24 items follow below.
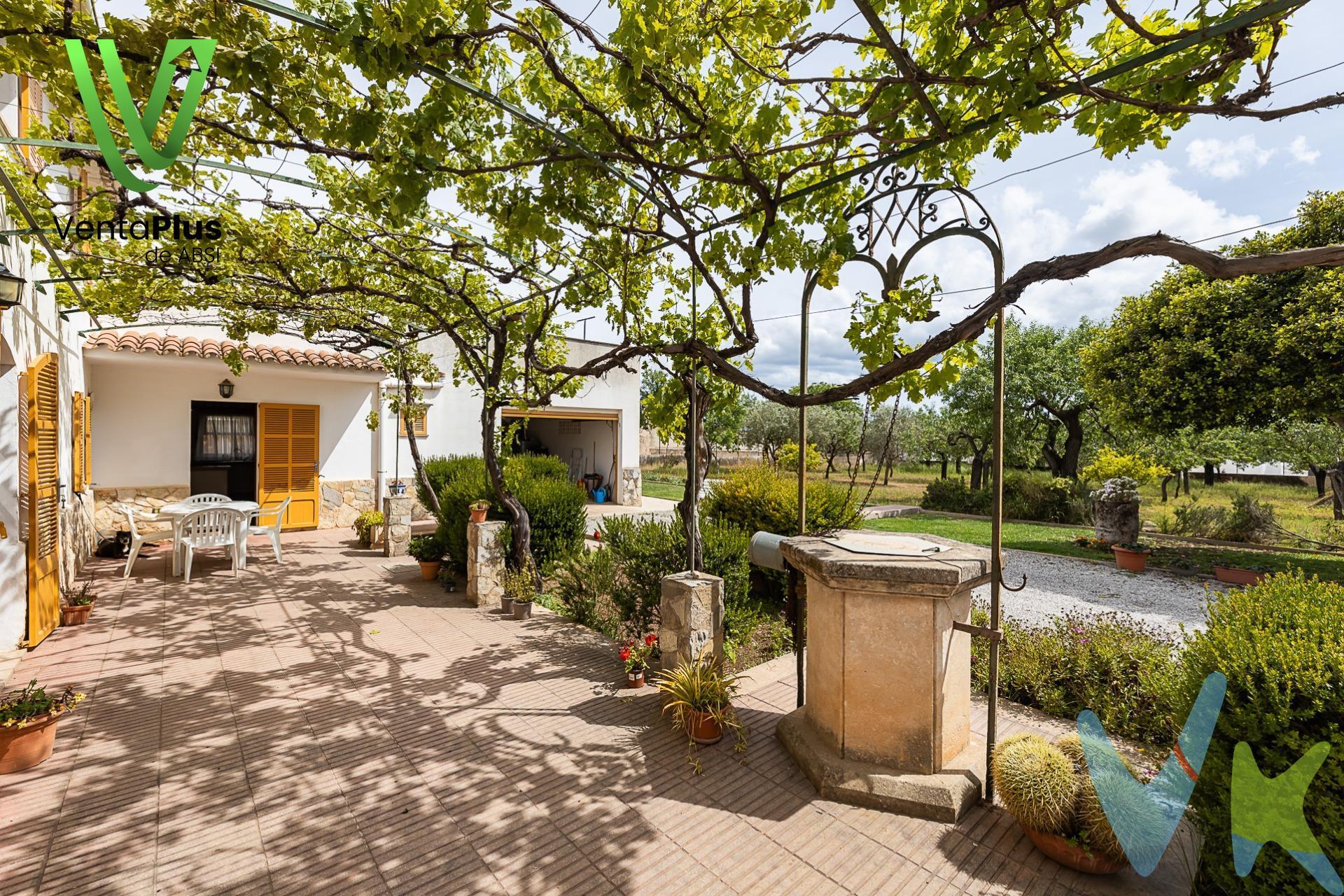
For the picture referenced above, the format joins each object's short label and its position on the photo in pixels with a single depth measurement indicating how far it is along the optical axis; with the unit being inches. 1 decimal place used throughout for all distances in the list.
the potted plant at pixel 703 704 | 139.7
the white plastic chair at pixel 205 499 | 321.1
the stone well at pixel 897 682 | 113.3
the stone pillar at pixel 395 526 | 352.2
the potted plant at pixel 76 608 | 213.0
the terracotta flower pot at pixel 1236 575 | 316.5
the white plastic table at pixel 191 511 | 287.1
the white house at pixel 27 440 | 179.3
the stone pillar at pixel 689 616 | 154.8
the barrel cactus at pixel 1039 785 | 98.5
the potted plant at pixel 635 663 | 171.8
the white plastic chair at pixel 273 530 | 323.9
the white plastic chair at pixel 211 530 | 287.7
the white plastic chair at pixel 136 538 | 279.5
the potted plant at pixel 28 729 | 123.0
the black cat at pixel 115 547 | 329.1
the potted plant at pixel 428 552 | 297.0
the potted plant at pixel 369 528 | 372.8
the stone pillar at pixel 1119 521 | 406.9
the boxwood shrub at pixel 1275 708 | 79.4
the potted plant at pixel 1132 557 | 361.1
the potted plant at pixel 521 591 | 240.4
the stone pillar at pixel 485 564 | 255.9
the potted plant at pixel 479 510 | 264.5
